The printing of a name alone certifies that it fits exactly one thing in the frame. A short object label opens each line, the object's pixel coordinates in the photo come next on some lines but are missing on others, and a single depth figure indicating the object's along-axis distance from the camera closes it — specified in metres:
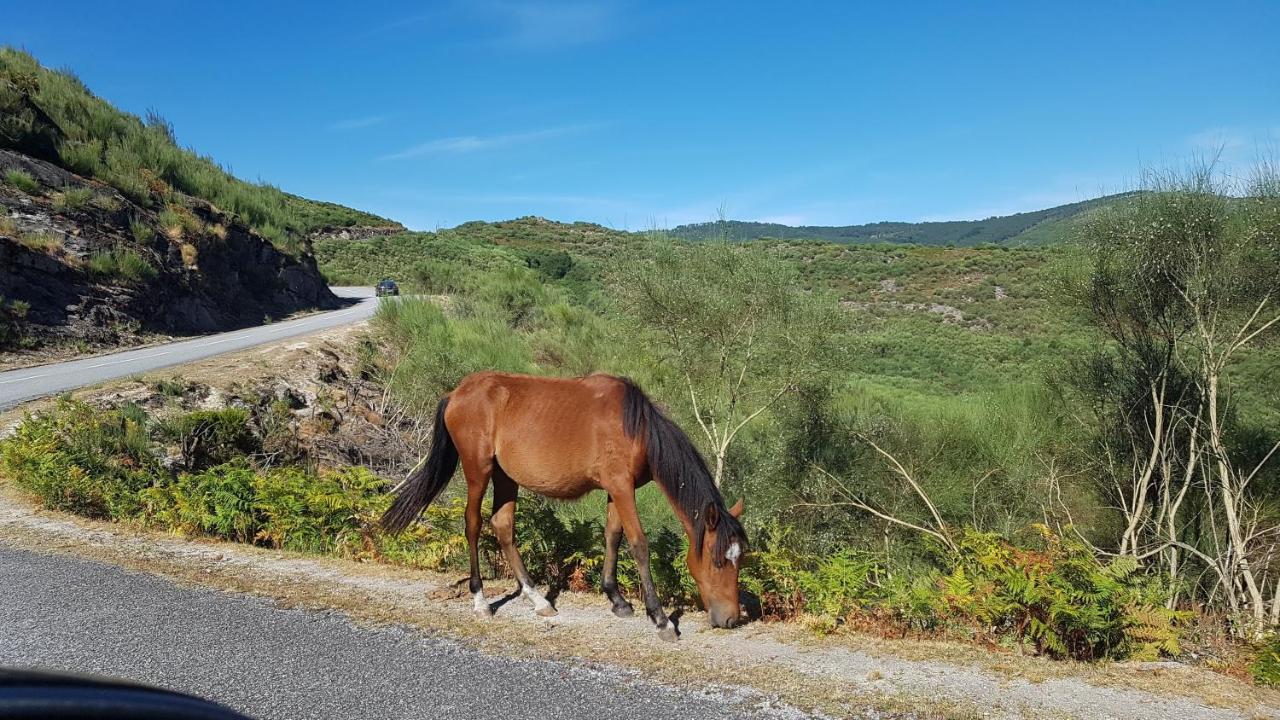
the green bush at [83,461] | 8.27
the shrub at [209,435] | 10.02
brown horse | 5.46
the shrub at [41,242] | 16.78
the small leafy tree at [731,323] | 14.48
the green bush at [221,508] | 7.58
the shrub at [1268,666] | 4.36
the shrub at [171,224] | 21.52
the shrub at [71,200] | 18.59
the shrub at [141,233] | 19.87
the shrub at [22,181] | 18.12
